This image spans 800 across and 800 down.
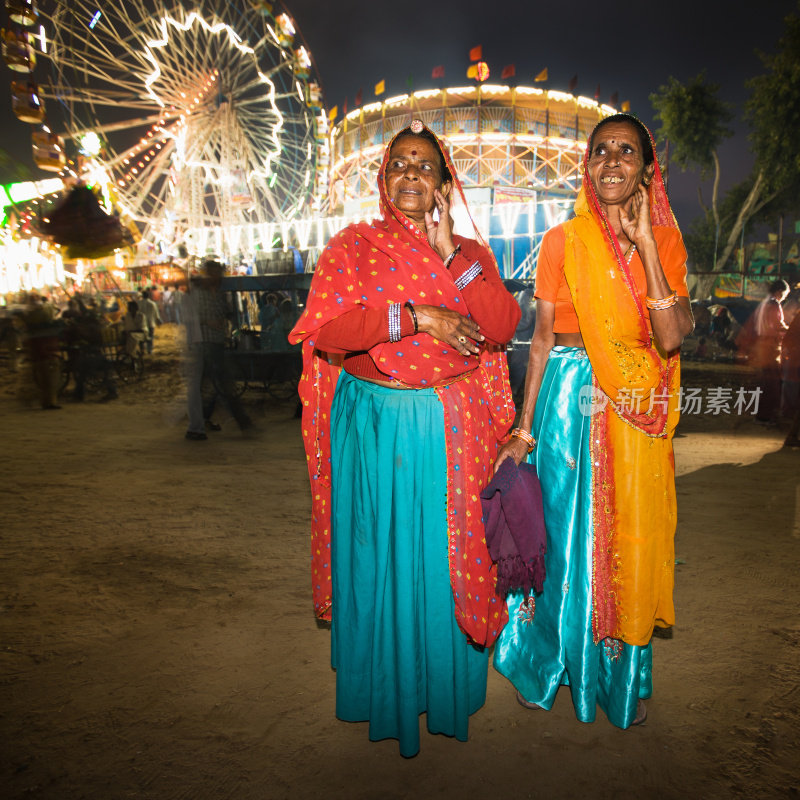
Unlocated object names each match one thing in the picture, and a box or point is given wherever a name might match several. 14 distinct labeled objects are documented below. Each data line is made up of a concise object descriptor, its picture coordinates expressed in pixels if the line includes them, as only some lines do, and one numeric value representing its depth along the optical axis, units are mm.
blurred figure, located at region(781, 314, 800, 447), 6008
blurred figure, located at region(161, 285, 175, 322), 22531
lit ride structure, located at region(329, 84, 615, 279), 31828
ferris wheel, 16469
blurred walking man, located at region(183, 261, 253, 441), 6012
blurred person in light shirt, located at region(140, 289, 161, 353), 15070
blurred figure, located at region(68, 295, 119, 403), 9117
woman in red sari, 1673
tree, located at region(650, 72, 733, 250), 20750
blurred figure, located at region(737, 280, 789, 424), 6805
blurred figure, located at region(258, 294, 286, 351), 9039
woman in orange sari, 1760
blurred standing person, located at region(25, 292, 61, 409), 7988
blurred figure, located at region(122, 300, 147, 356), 11142
